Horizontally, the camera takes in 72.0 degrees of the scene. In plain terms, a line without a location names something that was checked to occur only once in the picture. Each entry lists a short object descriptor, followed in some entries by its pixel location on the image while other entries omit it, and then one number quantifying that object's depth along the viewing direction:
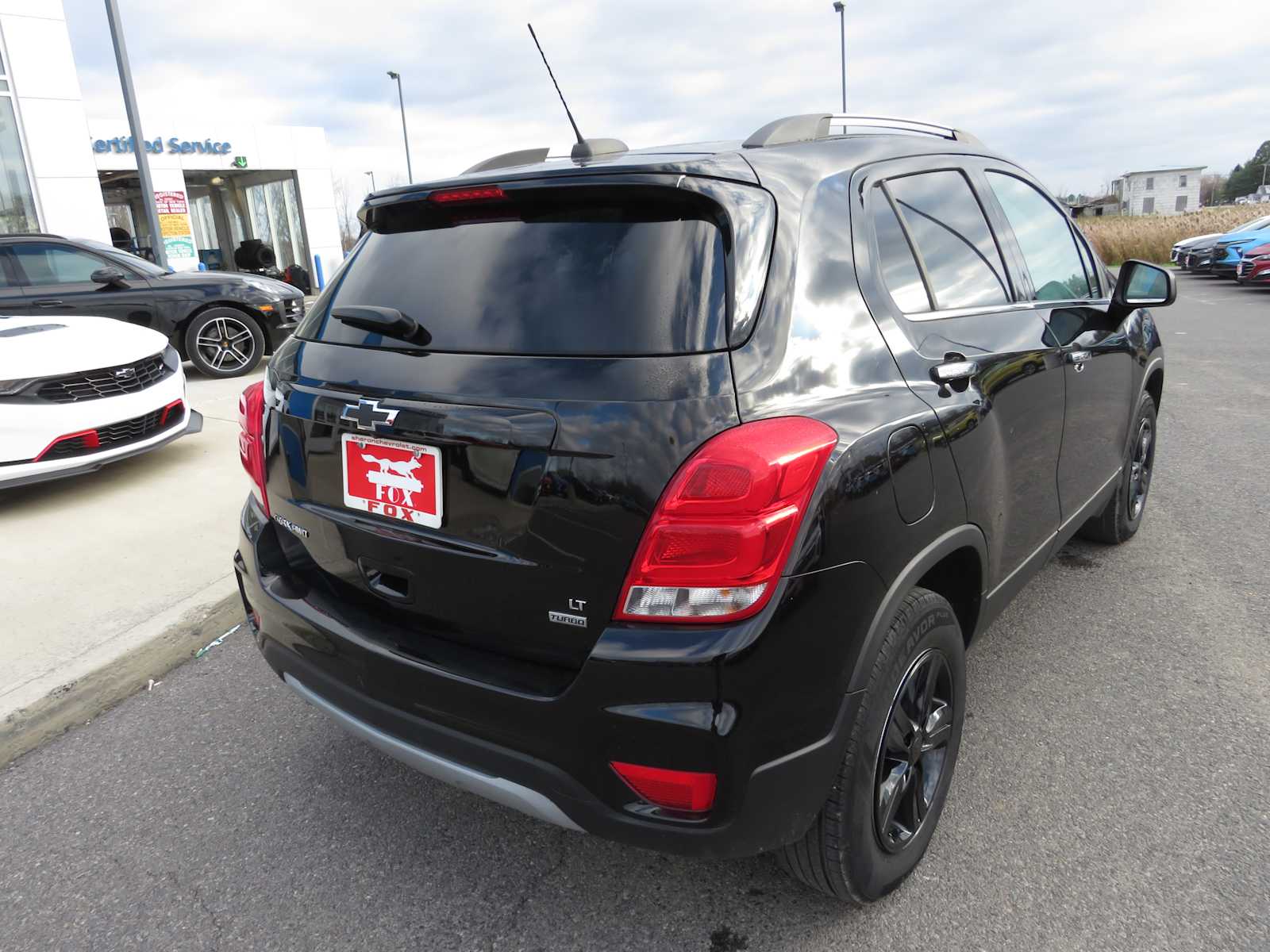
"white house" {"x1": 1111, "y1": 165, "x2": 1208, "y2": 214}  111.12
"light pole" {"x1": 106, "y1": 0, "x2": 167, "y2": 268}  11.57
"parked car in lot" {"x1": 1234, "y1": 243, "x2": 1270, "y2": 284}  17.42
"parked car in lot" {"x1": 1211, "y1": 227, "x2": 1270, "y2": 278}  19.25
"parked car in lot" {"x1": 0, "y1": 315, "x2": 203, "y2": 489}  4.71
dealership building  14.06
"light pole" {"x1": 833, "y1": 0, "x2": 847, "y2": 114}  26.56
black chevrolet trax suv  1.64
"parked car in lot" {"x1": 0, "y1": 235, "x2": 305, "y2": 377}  8.59
